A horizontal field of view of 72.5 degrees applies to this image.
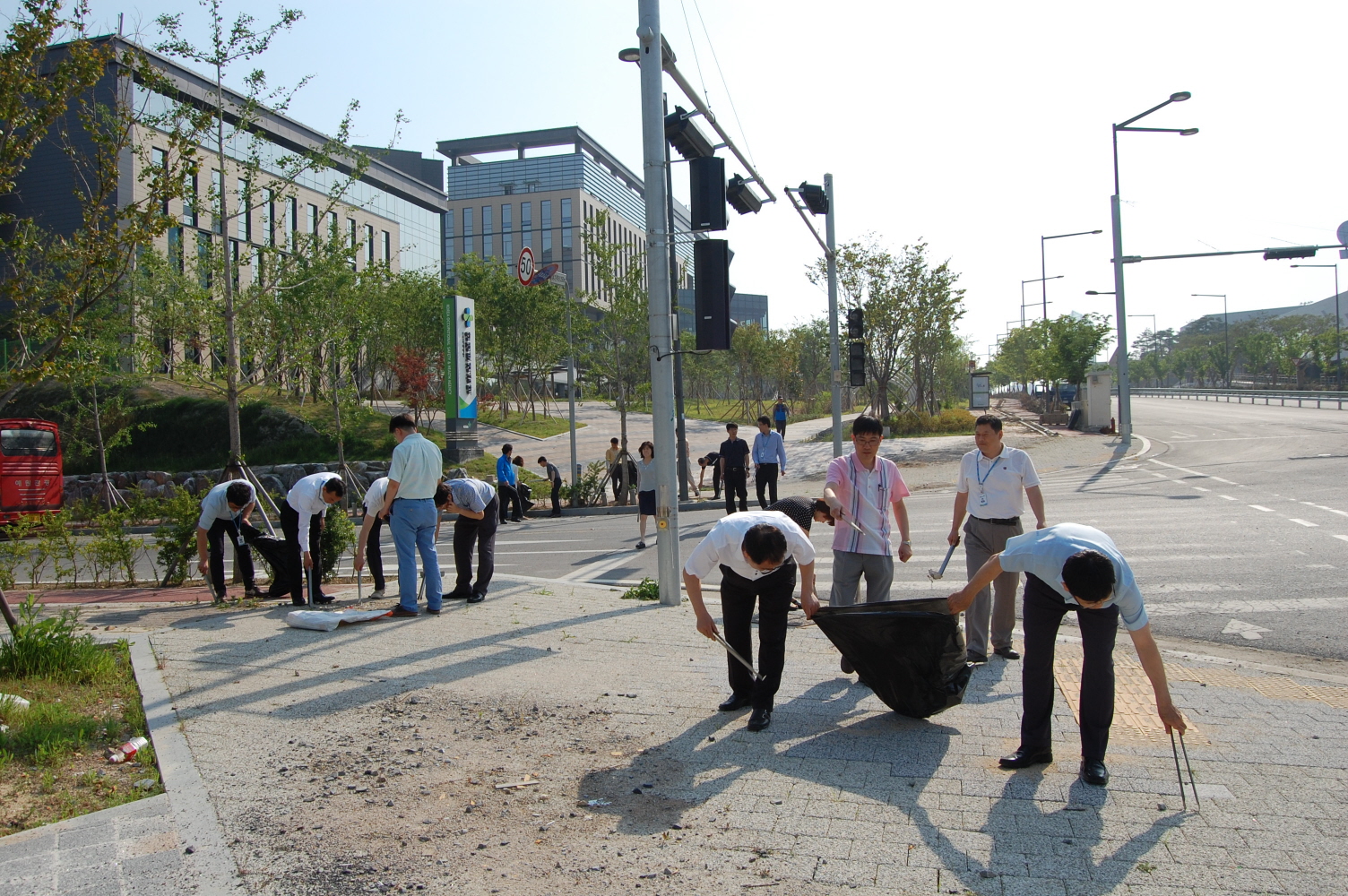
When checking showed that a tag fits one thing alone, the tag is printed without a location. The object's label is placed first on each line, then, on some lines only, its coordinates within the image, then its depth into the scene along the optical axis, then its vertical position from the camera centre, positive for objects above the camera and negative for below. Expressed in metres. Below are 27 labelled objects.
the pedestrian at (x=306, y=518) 8.77 -0.82
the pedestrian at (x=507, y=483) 18.57 -1.17
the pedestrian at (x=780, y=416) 28.95 +0.09
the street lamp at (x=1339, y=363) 64.36 +2.87
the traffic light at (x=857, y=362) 17.27 +1.02
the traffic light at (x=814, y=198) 16.69 +4.00
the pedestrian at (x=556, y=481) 19.99 -1.22
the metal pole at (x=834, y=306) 18.64 +2.31
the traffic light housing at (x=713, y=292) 8.25 +1.16
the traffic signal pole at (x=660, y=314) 8.68 +1.05
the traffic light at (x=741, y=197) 11.62 +2.88
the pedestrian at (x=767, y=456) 15.52 -0.62
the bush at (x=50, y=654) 5.95 -1.40
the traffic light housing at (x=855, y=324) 17.94 +1.80
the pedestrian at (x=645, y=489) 13.55 -0.98
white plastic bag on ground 7.53 -1.55
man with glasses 5.98 -0.67
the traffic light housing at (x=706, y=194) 8.79 +2.18
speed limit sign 22.90 +4.15
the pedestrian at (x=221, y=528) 8.74 -0.92
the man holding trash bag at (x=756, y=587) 4.84 -0.91
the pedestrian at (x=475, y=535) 8.77 -1.07
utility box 32.50 +0.28
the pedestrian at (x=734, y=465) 15.41 -0.75
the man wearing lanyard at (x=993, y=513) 6.26 -0.69
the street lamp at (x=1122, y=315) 27.33 +2.83
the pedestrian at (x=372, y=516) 8.46 -0.79
